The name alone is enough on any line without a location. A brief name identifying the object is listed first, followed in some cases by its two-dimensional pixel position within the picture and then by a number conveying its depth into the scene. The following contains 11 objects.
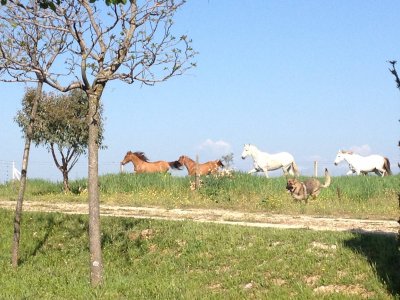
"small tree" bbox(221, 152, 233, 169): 41.41
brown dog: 26.33
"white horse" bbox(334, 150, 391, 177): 45.04
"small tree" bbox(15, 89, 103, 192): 34.28
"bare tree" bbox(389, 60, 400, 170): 9.41
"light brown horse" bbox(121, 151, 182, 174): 43.12
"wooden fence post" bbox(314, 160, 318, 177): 43.78
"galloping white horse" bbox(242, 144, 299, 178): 40.91
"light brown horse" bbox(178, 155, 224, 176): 40.09
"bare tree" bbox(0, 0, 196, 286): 13.30
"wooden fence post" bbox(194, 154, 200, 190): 31.55
